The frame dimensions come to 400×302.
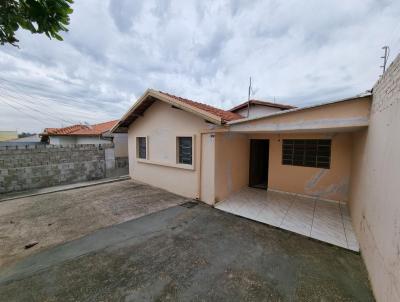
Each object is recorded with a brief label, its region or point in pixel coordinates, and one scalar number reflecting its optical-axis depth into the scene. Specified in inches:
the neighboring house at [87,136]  465.7
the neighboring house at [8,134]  1145.5
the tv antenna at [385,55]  107.9
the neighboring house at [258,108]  398.9
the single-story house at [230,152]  199.2
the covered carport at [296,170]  139.4
